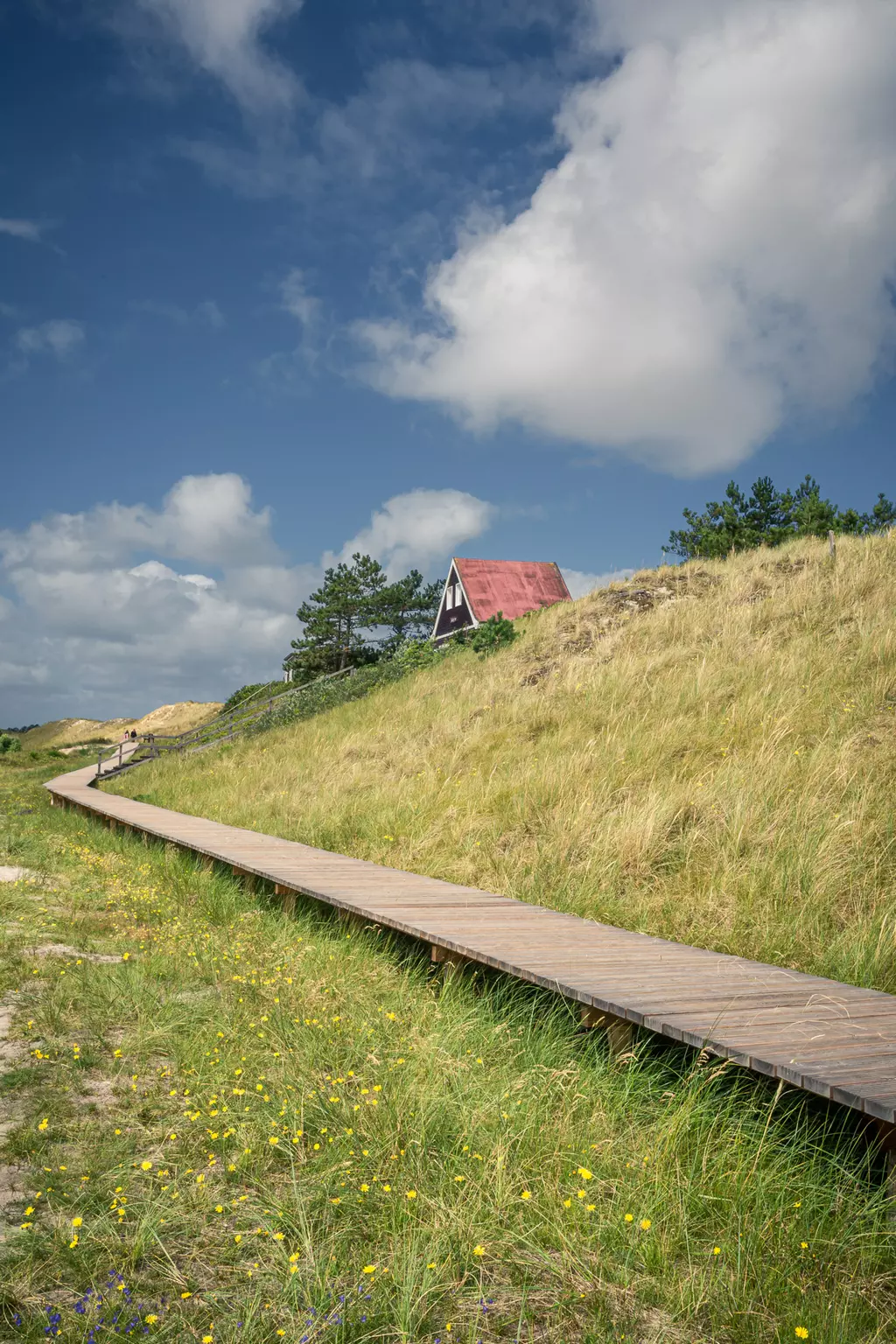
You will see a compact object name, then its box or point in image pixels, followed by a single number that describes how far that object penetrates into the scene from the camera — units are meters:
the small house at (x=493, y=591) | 37.09
